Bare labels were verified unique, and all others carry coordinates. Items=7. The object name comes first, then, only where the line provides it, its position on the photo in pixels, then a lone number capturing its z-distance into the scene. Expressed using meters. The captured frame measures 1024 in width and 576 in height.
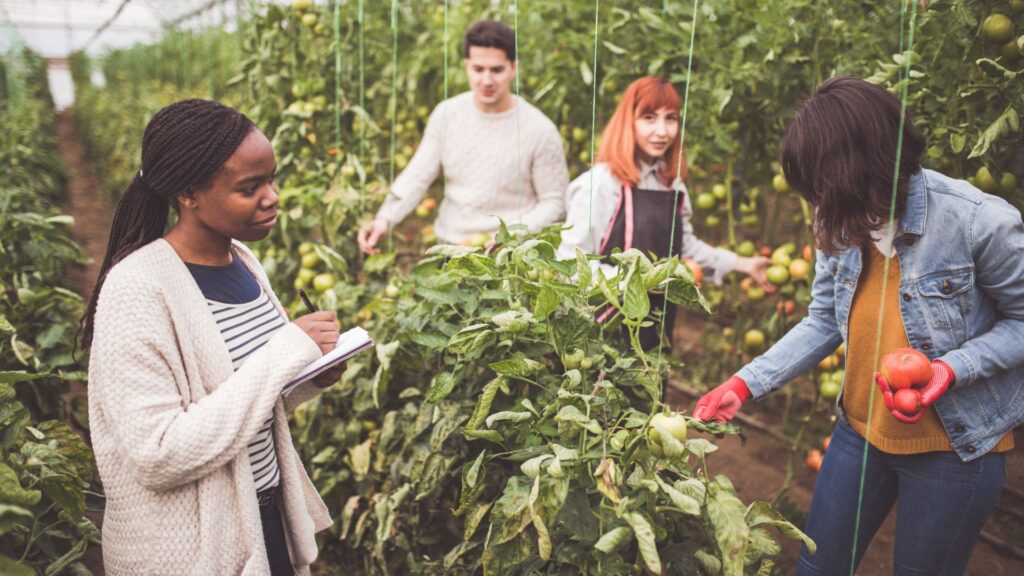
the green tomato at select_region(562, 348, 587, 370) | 1.22
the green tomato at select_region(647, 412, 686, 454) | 0.98
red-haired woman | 1.98
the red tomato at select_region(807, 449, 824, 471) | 2.10
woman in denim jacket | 1.15
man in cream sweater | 2.28
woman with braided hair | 0.96
